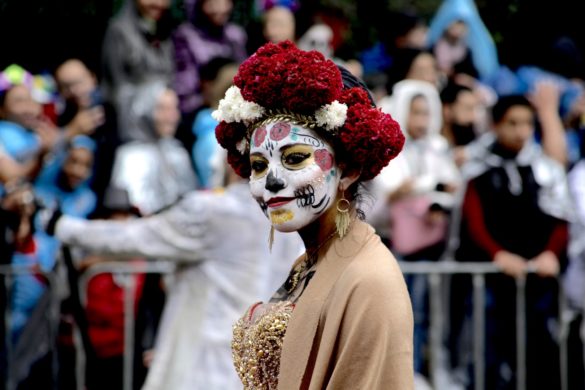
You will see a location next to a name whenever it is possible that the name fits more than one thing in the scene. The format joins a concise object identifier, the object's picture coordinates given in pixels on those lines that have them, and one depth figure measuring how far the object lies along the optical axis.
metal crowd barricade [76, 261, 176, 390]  13.29
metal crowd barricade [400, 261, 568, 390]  13.96
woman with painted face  6.45
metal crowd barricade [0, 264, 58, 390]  13.05
